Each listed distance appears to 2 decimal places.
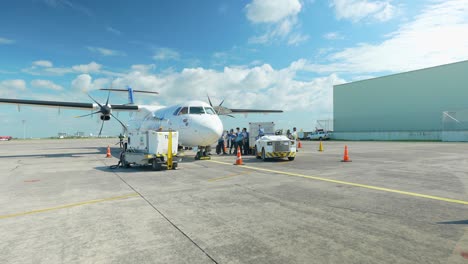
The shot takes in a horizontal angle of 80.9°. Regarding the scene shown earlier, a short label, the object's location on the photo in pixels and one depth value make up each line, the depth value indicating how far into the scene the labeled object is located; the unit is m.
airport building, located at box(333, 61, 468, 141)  36.47
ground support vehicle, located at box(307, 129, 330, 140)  51.09
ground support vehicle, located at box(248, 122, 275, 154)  19.50
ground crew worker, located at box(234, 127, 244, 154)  19.23
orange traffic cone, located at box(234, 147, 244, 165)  13.12
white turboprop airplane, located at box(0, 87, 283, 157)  14.05
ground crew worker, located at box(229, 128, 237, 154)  20.28
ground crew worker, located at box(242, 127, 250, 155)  19.60
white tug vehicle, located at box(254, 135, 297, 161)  14.22
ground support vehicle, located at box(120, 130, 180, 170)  11.72
